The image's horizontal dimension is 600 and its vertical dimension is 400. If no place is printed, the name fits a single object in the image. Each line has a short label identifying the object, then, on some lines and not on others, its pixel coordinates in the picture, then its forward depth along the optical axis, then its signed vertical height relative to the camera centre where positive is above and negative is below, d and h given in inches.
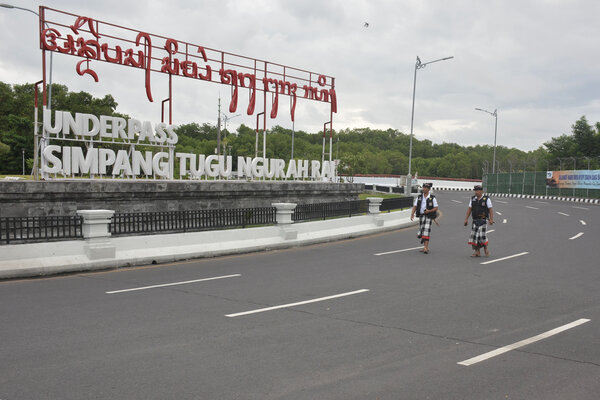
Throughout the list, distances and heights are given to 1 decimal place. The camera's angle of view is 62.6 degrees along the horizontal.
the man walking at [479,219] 505.0 -44.3
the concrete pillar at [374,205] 816.3 -53.5
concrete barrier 418.9 -82.8
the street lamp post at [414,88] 1228.5 +225.1
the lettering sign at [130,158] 724.7 +15.7
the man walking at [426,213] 537.6 -42.4
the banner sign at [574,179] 1825.8 -3.9
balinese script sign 782.5 +195.8
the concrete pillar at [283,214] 635.5 -56.1
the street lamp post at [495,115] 2115.0 +262.5
